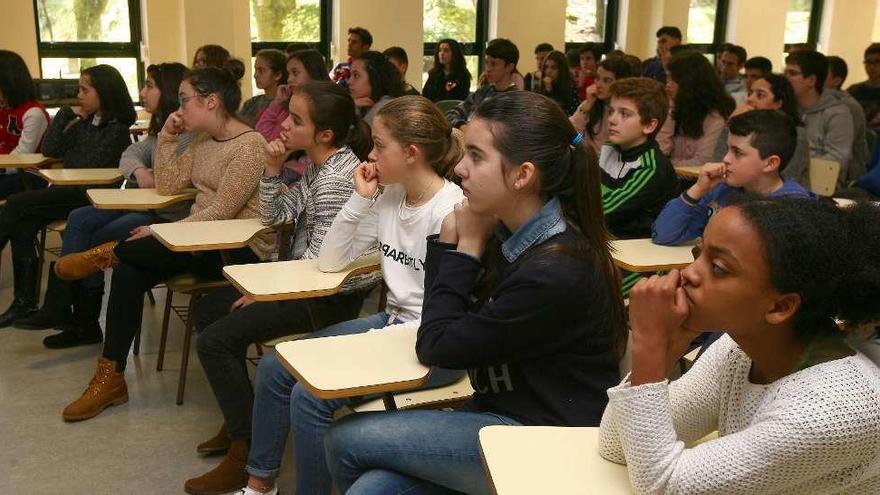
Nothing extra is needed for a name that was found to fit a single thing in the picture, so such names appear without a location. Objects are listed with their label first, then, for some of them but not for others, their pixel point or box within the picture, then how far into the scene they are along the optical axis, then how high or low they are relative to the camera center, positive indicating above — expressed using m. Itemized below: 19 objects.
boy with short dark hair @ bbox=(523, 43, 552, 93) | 7.30 -0.30
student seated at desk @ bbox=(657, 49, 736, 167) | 4.41 -0.37
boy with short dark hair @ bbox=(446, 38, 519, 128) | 6.49 -0.20
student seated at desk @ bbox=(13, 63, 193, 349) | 3.69 -1.09
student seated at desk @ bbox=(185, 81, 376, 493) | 2.58 -0.74
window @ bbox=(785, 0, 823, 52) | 11.12 +0.30
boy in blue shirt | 2.73 -0.40
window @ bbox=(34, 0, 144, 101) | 7.38 -0.05
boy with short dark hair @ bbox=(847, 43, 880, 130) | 6.56 -0.34
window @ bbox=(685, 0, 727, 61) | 10.33 +0.21
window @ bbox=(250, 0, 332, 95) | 8.14 +0.10
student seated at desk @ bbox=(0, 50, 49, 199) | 4.68 -0.46
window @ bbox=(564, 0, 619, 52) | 9.87 +0.21
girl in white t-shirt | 2.28 -0.51
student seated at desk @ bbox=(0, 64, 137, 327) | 4.06 -0.60
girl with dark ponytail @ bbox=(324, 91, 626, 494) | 1.60 -0.51
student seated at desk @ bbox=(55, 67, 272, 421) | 3.06 -0.64
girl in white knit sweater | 1.08 -0.41
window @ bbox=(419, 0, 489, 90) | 9.02 +0.12
